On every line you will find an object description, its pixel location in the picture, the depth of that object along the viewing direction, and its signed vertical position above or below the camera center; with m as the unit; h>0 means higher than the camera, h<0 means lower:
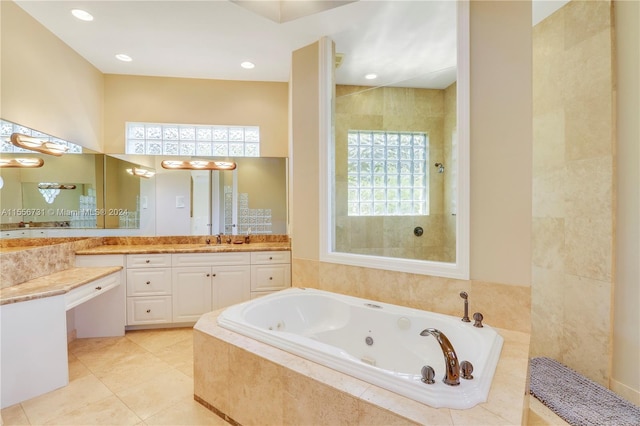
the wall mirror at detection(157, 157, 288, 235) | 3.27 +0.16
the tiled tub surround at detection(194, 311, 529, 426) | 1.03 -0.77
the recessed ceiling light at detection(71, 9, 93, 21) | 2.18 +1.59
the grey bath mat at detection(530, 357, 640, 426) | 1.58 -1.20
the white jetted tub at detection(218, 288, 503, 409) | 1.12 -0.74
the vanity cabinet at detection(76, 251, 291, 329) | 2.79 -0.73
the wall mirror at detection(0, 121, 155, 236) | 2.26 +0.18
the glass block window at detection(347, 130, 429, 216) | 2.91 +0.40
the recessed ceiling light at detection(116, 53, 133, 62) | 2.79 +1.58
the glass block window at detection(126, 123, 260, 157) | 3.30 +0.87
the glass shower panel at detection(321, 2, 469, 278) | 2.24 +0.40
